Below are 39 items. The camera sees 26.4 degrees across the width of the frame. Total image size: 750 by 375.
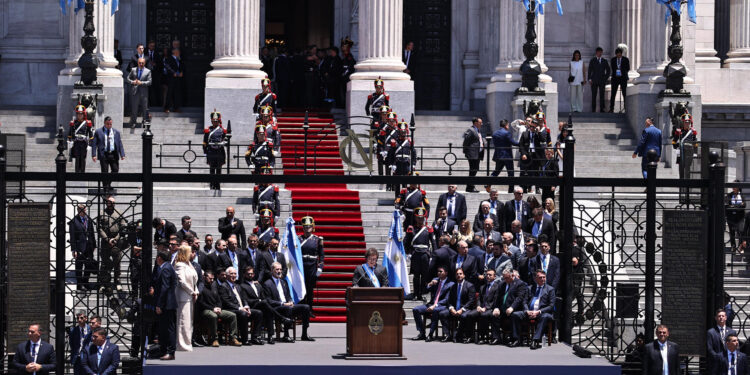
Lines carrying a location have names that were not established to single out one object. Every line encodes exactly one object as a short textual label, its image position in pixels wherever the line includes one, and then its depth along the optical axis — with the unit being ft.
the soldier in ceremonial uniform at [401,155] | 113.09
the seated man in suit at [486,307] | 86.58
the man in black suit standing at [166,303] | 76.43
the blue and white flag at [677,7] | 127.85
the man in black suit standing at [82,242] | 72.08
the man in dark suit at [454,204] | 103.86
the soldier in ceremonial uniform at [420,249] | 98.94
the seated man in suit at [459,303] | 87.81
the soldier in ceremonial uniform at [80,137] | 116.16
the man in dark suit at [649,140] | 121.39
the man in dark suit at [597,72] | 145.89
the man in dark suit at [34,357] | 71.00
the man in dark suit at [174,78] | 137.90
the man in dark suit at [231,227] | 99.40
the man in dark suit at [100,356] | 74.13
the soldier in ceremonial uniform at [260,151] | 111.71
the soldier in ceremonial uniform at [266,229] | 96.78
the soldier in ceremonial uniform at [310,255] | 94.02
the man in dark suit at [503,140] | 118.73
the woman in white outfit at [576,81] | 148.66
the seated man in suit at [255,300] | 87.86
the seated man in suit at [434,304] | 88.84
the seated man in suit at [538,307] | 84.12
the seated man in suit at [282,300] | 88.69
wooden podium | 76.48
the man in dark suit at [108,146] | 116.88
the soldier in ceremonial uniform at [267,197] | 105.19
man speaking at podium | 89.20
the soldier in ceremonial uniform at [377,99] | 129.29
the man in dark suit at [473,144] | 116.57
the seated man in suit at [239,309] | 85.92
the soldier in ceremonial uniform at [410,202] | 104.37
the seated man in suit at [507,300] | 85.92
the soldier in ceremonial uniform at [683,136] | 119.85
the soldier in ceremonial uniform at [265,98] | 127.54
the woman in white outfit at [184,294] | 80.48
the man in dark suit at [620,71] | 144.89
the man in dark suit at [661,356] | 73.41
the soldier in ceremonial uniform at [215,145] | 112.57
